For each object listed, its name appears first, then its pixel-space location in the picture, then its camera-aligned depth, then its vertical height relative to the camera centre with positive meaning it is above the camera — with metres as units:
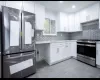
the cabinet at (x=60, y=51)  2.98 -0.64
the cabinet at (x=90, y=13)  3.03 +1.25
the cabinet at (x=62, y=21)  4.06 +1.05
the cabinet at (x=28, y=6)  2.20 +1.12
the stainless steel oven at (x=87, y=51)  2.78 -0.59
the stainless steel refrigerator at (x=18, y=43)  1.64 -0.12
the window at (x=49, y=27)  3.87 +0.70
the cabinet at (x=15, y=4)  1.78 +0.95
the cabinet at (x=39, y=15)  2.74 +0.99
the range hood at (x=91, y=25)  3.26 +0.72
